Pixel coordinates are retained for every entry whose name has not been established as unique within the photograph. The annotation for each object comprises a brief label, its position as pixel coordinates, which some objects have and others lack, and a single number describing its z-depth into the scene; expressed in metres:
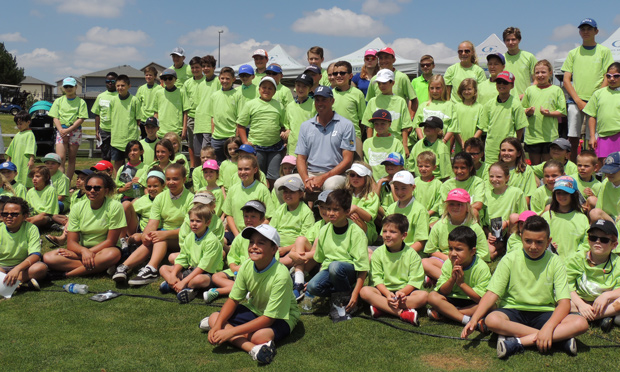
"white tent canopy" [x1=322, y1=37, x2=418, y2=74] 15.58
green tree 60.09
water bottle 6.14
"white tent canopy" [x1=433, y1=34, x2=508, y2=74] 17.70
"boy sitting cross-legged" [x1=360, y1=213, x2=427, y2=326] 5.20
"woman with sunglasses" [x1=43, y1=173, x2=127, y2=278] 6.66
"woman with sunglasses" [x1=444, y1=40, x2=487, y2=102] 9.02
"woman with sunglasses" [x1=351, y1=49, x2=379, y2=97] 9.31
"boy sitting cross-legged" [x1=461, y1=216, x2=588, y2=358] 4.38
